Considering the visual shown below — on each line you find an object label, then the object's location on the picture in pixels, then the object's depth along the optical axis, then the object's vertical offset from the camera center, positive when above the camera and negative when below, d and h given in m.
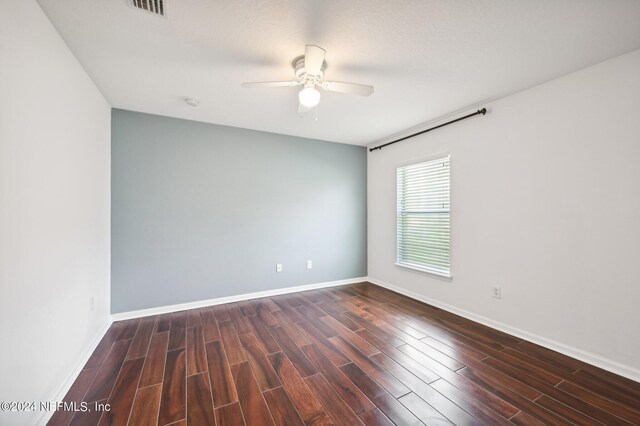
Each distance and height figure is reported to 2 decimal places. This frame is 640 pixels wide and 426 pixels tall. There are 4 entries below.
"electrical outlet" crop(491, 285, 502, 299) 2.66 -0.82
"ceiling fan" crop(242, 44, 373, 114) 1.86 +0.99
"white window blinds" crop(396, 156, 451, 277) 3.25 -0.05
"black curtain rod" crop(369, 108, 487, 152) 2.75 +1.11
